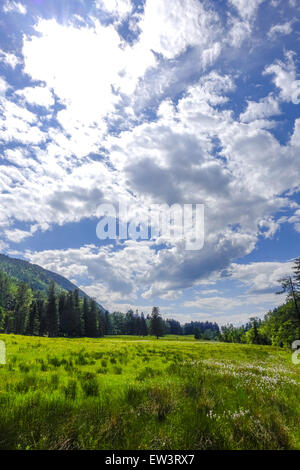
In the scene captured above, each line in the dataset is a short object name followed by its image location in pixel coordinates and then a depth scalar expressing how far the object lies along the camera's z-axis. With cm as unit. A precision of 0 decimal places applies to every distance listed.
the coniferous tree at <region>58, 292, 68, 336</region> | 8512
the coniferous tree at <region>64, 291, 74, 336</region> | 8419
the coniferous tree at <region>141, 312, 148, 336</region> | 13838
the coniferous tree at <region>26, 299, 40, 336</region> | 7838
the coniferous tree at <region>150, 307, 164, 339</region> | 10822
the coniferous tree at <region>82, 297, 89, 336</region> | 8986
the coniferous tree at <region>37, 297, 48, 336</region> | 7999
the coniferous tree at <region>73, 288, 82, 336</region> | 8462
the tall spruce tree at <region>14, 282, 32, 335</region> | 8088
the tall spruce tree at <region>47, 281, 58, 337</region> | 7775
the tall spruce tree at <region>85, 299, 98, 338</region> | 8994
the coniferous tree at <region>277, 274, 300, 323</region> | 4022
